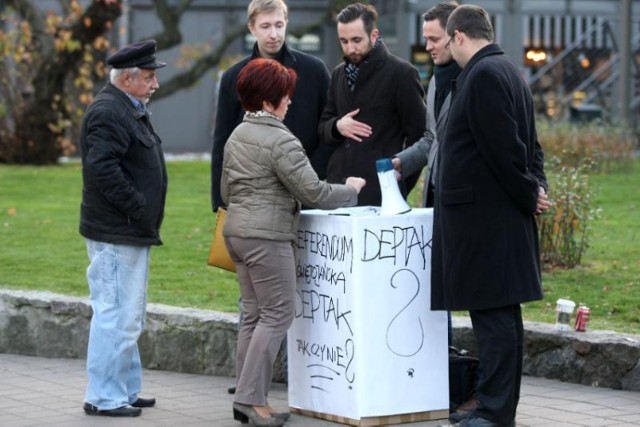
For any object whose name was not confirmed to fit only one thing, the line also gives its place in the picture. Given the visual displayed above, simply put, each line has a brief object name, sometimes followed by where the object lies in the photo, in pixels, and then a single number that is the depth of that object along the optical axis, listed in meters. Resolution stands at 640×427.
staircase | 61.56
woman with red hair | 12.59
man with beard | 14.05
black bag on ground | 13.27
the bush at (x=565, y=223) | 20.75
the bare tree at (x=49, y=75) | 45.12
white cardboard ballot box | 12.59
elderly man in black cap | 13.41
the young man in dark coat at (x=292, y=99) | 14.25
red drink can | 14.69
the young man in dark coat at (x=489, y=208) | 11.95
